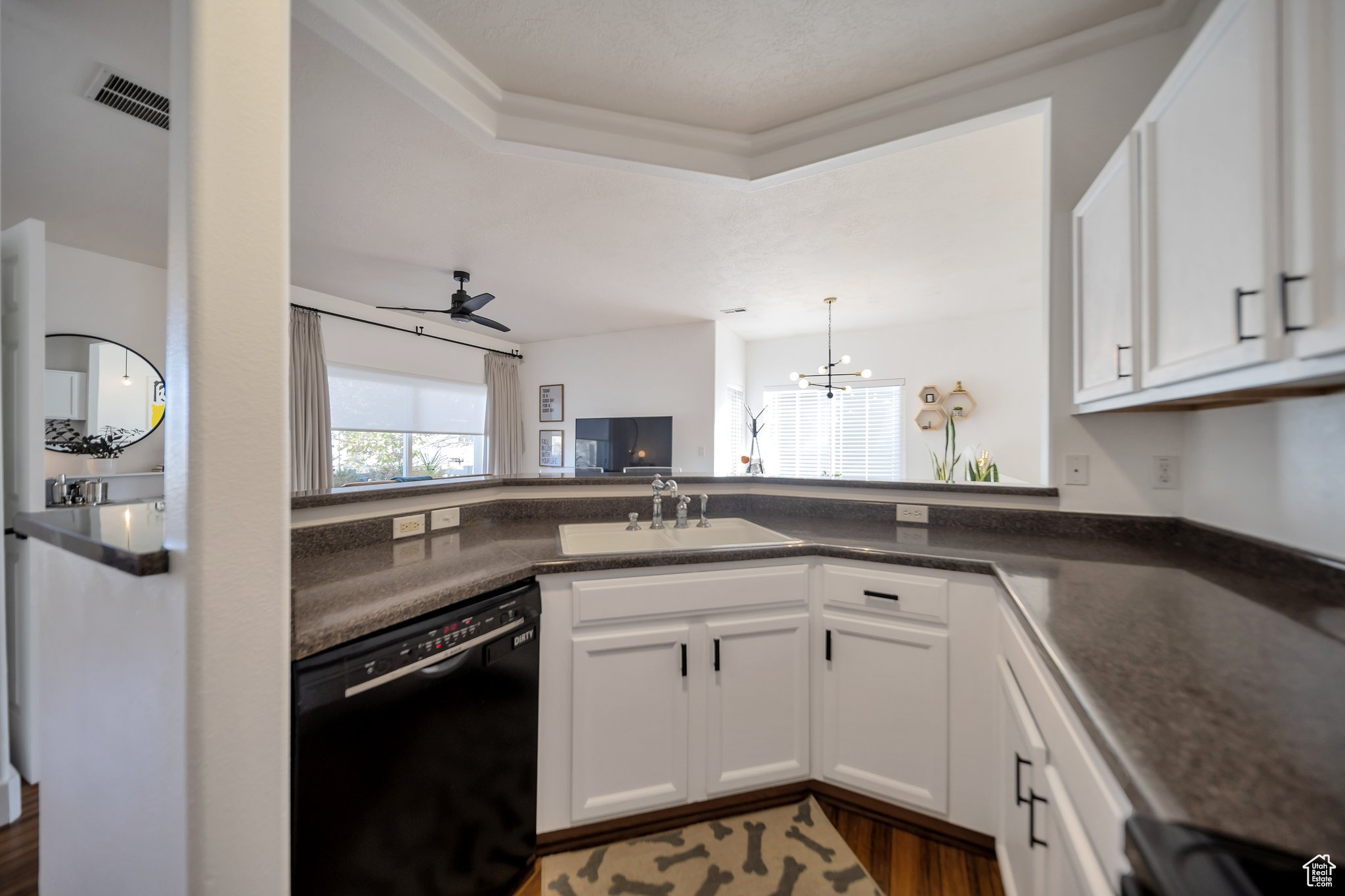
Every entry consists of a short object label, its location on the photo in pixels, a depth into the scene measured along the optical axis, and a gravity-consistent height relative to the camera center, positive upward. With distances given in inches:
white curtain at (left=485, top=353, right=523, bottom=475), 232.1 +14.7
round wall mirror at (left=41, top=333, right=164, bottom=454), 116.1 +14.1
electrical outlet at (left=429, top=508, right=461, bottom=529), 67.0 -10.3
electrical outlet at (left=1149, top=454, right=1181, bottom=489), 59.8 -3.5
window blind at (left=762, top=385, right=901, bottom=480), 217.9 +5.9
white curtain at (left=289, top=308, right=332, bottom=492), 158.1 +13.4
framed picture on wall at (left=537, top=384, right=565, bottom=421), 236.8 +21.1
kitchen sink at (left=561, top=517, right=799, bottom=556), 72.2 -14.2
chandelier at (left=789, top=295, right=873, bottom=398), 175.5 +29.9
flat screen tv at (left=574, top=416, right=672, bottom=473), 213.0 +1.5
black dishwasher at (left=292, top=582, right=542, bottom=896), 33.2 -25.1
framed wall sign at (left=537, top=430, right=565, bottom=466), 237.0 -1.3
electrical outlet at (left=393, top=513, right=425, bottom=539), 61.7 -10.4
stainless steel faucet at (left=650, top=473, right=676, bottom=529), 75.2 -7.4
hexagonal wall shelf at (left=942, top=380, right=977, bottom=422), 199.3 +17.0
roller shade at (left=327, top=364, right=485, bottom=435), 177.8 +18.1
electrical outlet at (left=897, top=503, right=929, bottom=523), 73.5 -10.5
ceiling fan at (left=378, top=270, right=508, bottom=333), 134.4 +40.0
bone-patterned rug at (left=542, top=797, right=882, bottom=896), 49.8 -45.6
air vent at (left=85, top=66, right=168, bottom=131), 68.0 +52.0
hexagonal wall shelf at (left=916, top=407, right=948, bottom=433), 204.8 +11.2
